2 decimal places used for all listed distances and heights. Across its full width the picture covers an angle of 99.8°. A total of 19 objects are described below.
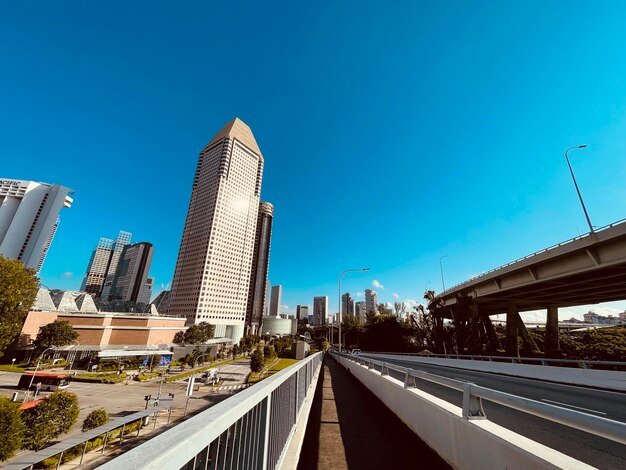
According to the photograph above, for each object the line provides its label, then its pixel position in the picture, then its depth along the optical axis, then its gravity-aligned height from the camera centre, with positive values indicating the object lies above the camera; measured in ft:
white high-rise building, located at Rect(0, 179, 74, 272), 394.73 +159.09
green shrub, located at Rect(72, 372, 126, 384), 148.87 -27.68
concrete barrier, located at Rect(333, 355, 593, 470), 8.15 -3.87
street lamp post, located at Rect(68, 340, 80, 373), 184.01 -20.90
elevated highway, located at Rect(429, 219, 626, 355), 62.59 +18.27
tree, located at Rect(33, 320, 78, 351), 171.83 -6.70
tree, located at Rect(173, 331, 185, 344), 276.21 -8.76
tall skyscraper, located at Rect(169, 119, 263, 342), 431.84 +160.60
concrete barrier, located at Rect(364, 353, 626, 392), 38.34 -5.29
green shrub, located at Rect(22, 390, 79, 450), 65.72 -22.53
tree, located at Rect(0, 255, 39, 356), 121.60 +12.45
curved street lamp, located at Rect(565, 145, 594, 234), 65.12 +38.56
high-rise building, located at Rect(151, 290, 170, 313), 580.30 +62.18
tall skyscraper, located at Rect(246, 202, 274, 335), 531.91 +119.04
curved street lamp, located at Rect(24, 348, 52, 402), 104.28 -25.51
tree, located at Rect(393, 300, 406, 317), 256.05 +26.38
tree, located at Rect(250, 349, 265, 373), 163.43 -18.06
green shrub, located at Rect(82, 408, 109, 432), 72.13 -24.26
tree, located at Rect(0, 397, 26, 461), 53.36 -20.30
